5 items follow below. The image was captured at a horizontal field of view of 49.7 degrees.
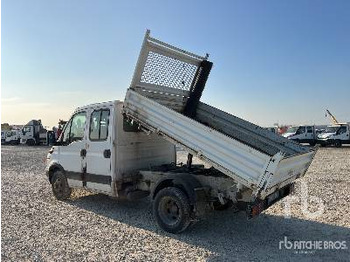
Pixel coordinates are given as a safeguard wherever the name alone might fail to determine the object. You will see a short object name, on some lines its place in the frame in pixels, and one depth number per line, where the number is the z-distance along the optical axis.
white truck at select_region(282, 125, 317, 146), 32.53
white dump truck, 5.80
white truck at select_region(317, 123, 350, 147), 30.83
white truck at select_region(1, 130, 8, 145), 44.20
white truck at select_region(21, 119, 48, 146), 39.66
